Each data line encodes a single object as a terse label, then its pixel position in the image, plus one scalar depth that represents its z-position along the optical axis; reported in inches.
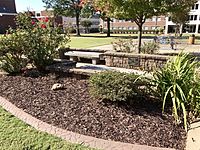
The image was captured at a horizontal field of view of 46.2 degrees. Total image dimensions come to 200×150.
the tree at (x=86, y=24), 2497.0
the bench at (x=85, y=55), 391.9
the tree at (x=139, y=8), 378.3
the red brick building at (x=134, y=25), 2608.3
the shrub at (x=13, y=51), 305.6
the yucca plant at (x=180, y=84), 180.2
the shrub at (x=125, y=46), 421.6
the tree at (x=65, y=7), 1683.1
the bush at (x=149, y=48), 430.0
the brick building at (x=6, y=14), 2143.5
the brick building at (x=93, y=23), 2647.6
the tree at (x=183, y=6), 409.6
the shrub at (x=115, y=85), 193.8
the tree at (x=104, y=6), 408.5
